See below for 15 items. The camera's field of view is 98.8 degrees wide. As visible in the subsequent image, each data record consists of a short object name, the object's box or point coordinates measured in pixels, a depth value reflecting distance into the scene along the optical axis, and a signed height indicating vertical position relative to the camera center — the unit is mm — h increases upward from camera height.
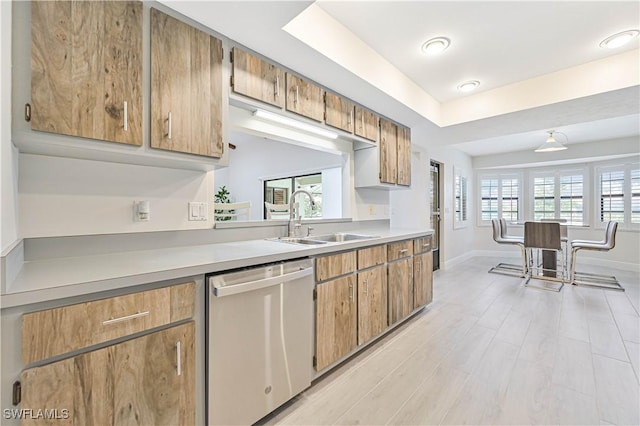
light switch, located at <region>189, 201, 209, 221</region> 1779 +3
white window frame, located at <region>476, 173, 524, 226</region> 6883 +578
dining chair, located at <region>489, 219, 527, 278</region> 4934 -844
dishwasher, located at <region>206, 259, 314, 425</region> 1291 -678
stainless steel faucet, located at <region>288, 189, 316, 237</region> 2352 -56
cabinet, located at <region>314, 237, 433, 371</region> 1860 -676
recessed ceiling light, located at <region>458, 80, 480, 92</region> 3025 +1433
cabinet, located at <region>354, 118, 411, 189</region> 3006 +571
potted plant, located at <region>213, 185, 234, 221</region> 5580 +327
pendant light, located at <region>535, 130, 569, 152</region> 4371 +1064
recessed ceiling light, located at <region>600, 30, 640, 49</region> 2191 +1432
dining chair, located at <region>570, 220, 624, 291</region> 4242 -868
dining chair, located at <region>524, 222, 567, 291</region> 4375 -538
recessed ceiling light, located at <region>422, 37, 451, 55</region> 2270 +1423
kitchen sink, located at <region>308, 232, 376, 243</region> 2647 -247
